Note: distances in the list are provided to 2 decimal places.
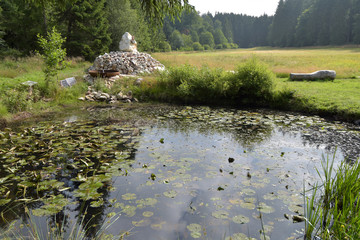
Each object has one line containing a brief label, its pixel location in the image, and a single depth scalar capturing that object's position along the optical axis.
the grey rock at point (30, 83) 11.19
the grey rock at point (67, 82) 13.05
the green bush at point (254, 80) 11.07
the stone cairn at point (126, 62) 17.42
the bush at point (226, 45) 95.88
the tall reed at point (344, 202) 2.44
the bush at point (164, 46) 62.12
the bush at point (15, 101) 9.44
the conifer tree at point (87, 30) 24.20
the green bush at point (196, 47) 87.50
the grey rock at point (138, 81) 13.98
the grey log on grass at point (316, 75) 14.12
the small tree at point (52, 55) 11.55
